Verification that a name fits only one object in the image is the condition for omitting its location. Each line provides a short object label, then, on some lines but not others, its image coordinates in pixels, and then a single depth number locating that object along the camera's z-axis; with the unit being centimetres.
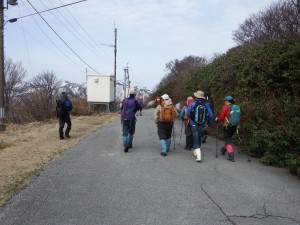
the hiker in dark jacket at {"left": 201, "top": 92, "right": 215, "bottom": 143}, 1271
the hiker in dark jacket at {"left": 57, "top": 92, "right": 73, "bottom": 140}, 1399
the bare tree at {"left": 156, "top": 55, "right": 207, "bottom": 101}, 7442
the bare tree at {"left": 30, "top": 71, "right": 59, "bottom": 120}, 2573
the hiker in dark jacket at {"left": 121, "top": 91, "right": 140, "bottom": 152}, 1088
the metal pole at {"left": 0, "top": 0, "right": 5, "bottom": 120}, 1800
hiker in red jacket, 991
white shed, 3378
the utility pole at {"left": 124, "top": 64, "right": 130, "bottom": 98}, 7424
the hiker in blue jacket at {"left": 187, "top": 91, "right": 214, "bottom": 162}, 971
